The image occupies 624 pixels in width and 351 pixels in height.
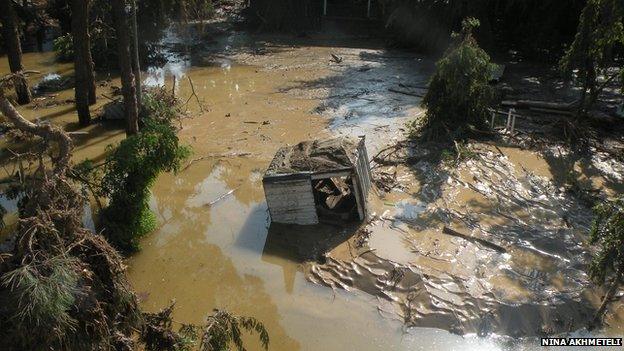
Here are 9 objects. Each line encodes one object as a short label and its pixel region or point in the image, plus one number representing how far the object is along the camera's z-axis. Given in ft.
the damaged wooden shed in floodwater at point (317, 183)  26.17
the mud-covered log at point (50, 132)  15.58
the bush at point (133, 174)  24.62
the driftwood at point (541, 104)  41.81
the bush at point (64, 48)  53.47
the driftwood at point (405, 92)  49.52
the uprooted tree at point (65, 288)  12.59
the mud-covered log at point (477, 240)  25.48
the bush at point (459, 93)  36.59
